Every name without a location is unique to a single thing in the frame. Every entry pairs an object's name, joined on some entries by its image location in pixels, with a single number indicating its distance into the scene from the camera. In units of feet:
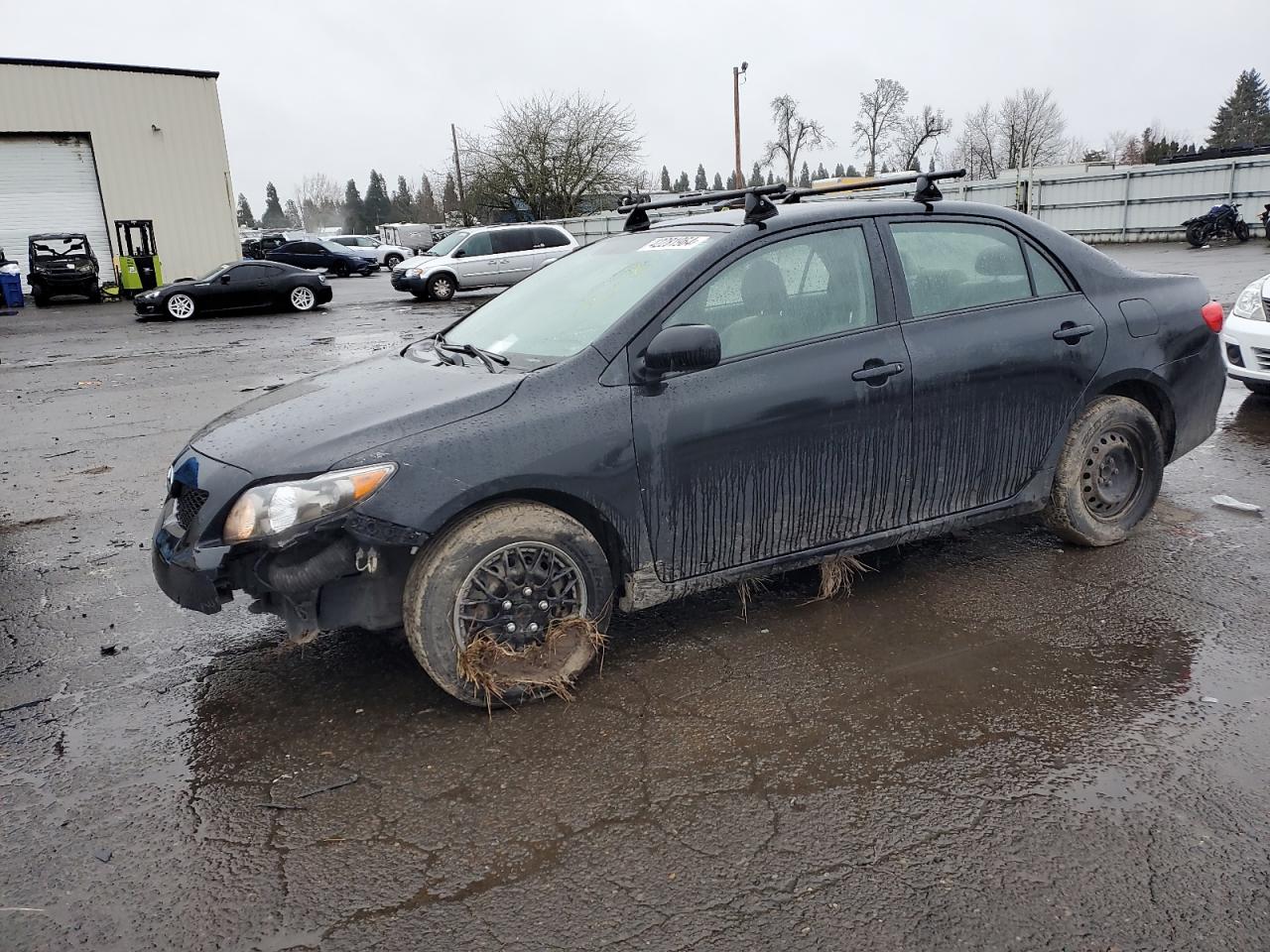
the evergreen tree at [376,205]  376.07
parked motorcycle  79.36
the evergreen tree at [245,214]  436.35
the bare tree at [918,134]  243.40
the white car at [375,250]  131.85
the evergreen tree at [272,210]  458.09
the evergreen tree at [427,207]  271.20
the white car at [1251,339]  23.65
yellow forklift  87.10
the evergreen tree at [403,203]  319.94
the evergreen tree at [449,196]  226.17
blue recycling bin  79.57
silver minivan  76.74
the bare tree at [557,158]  140.46
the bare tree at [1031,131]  254.68
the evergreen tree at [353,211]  373.07
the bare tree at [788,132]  234.99
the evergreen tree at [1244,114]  264.93
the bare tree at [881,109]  242.17
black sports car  67.79
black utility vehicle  81.82
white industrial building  91.40
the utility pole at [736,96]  142.41
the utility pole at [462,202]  162.61
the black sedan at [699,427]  10.46
